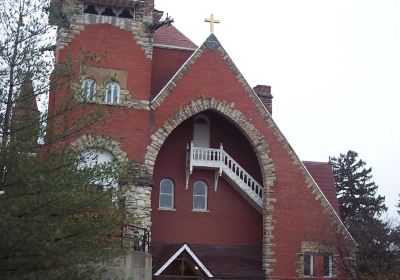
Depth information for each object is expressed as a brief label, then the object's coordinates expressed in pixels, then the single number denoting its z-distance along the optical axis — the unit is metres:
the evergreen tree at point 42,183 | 11.05
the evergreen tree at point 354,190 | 43.25
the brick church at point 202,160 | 26.22
